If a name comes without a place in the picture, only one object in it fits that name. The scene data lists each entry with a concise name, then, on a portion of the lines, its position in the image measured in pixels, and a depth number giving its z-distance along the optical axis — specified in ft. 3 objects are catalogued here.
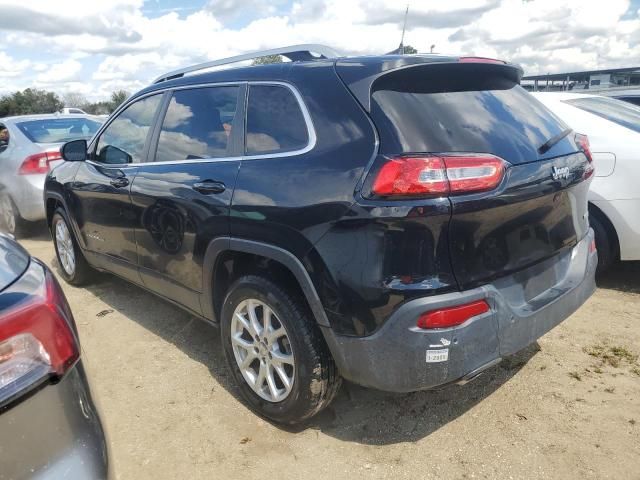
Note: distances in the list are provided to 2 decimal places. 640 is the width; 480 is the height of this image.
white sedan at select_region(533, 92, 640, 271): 12.73
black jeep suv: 6.83
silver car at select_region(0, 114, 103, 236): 21.03
